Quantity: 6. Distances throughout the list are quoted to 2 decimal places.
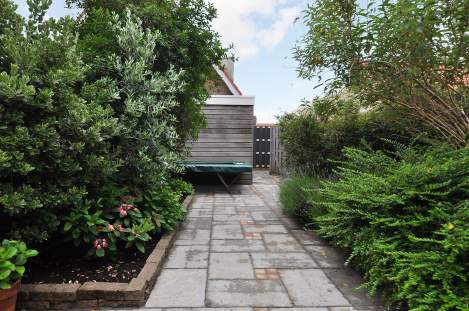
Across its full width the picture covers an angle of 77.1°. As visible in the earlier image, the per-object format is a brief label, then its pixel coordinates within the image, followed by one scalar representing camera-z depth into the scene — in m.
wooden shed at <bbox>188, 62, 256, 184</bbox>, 8.52
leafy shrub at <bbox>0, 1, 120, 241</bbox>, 2.01
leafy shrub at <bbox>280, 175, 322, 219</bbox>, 4.31
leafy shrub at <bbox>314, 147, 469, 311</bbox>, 1.84
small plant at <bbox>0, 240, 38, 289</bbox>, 1.74
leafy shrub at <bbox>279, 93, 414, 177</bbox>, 5.33
